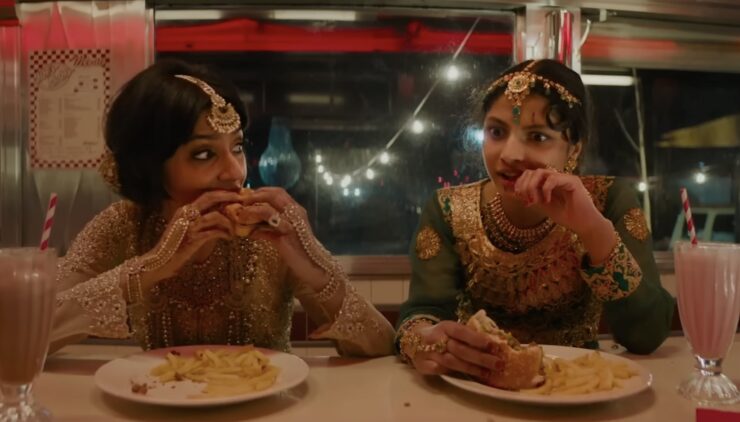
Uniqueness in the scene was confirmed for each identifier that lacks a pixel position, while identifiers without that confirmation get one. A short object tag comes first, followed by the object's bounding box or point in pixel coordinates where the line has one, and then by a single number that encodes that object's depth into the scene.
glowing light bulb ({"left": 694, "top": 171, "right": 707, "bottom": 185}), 3.60
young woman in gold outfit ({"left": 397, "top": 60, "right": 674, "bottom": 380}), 1.46
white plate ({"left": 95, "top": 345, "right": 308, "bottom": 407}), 1.03
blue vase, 3.22
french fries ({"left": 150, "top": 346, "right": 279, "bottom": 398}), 1.12
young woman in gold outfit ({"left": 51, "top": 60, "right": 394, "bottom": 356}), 1.46
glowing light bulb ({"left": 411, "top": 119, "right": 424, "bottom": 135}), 3.30
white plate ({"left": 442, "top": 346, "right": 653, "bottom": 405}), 1.04
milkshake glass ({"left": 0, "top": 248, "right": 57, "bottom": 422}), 1.01
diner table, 1.04
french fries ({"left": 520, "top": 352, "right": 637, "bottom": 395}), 1.11
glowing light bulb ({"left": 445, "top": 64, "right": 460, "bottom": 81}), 3.30
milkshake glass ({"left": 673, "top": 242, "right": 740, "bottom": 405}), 1.14
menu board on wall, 3.01
